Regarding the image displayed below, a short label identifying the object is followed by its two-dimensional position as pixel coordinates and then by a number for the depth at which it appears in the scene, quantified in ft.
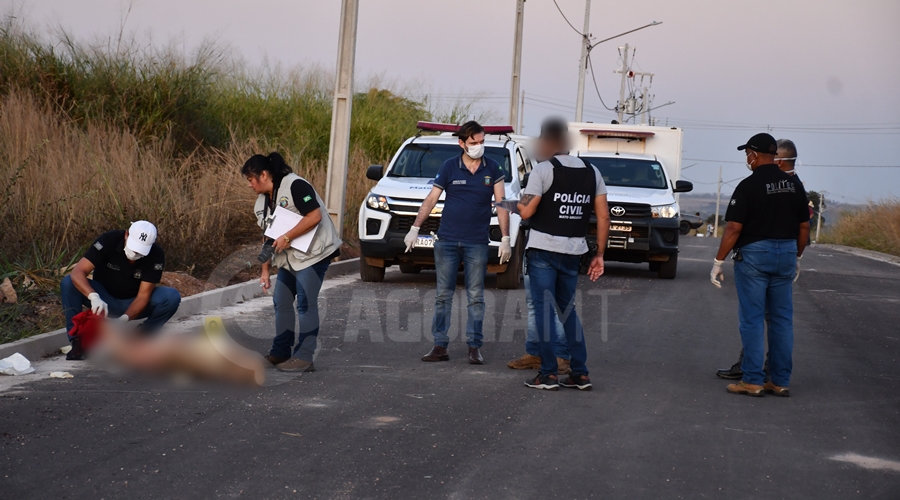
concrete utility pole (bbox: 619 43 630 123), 225.56
